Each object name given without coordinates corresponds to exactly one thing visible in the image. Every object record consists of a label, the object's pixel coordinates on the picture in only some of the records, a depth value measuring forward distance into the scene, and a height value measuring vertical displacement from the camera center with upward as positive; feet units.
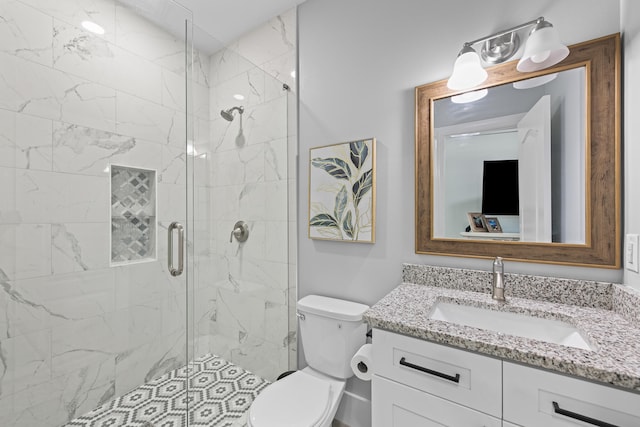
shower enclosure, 4.16 -0.06
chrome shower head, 5.63 +2.00
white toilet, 3.90 -2.71
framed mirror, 3.37 +0.68
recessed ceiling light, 4.53 +3.02
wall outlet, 3.04 -0.43
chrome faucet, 3.70 -0.89
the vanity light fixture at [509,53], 3.45 +2.10
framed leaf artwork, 5.10 +0.42
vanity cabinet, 2.18 -1.59
